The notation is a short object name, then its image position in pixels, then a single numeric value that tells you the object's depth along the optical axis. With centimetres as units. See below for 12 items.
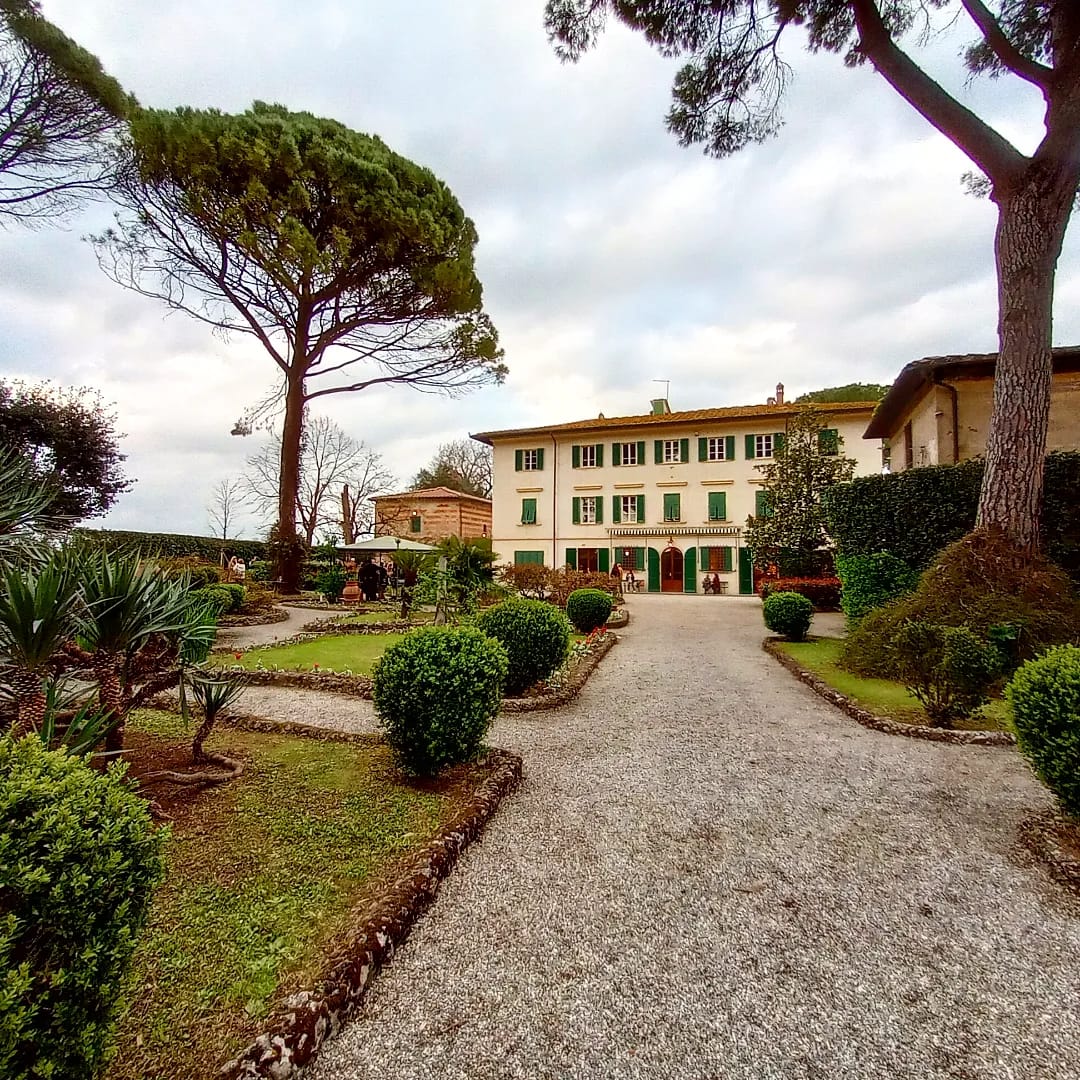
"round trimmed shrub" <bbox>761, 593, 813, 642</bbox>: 1031
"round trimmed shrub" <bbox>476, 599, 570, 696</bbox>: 620
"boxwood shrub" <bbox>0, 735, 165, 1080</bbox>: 115
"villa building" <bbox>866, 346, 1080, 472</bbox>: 1083
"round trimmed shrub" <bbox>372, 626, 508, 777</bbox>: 367
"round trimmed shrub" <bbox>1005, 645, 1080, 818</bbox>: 288
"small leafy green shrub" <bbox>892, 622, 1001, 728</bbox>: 507
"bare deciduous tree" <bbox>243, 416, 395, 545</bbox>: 2822
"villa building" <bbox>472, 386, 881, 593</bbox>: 2428
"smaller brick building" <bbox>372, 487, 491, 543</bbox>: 3044
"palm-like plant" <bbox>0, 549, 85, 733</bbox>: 260
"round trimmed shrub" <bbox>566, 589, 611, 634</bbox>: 1097
